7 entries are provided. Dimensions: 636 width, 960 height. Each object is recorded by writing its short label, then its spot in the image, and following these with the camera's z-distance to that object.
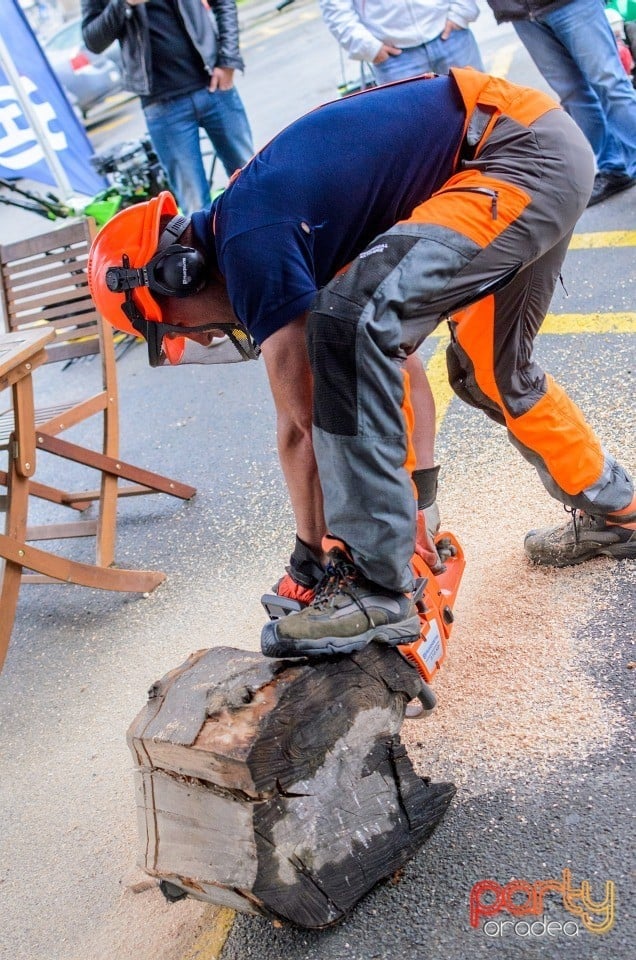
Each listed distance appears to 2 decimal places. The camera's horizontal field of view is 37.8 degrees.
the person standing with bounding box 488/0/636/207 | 4.91
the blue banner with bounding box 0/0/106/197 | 6.86
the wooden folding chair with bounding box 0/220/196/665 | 3.65
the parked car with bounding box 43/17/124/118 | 13.35
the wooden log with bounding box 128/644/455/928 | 1.95
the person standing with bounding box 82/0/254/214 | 5.27
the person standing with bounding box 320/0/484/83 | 5.03
